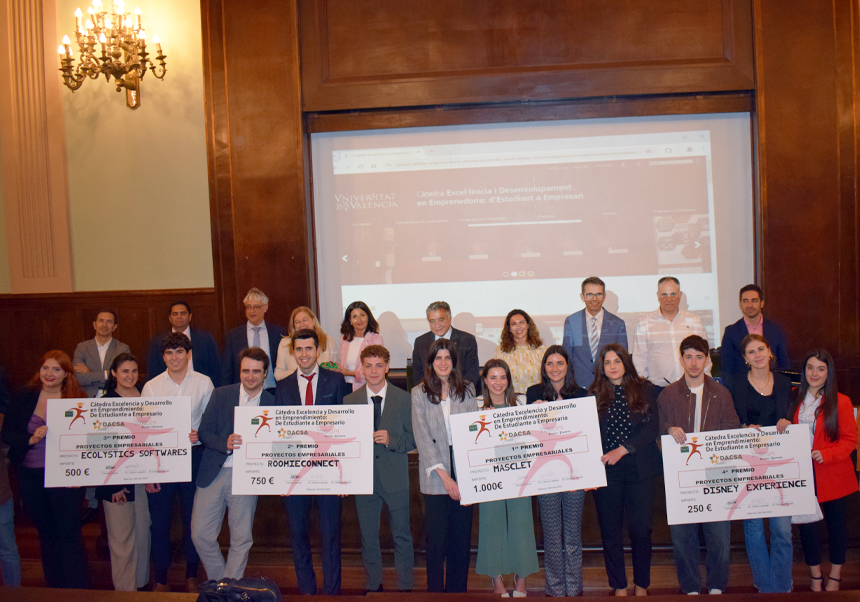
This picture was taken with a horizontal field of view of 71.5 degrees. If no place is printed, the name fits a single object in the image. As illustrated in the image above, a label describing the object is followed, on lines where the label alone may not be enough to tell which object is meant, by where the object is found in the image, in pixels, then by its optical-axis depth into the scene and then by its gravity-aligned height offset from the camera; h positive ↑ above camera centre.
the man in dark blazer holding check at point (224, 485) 3.43 -1.09
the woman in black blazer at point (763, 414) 3.33 -0.78
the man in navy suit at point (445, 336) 4.38 -0.39
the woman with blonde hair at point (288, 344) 4.43 -0.38
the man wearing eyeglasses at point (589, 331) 4.49 -0.37
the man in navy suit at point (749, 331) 4.32 -0.42
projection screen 5.32 +0.60
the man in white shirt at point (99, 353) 4.92 -0.42
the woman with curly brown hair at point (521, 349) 4.14 -0.45
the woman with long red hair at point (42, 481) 3.48 -1.03
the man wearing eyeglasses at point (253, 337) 4.76 -0.33
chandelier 5.22 +2.26
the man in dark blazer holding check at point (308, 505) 3.48 -1.23
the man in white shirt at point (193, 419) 3.58 -0.72
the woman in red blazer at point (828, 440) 3.27 -0.93
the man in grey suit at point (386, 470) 3.43 -1.04
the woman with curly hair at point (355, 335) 4.65 -0.33
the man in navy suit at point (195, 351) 4.87 -0.42
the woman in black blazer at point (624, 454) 3.21 -0.93
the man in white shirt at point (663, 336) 4.29 -0.41
